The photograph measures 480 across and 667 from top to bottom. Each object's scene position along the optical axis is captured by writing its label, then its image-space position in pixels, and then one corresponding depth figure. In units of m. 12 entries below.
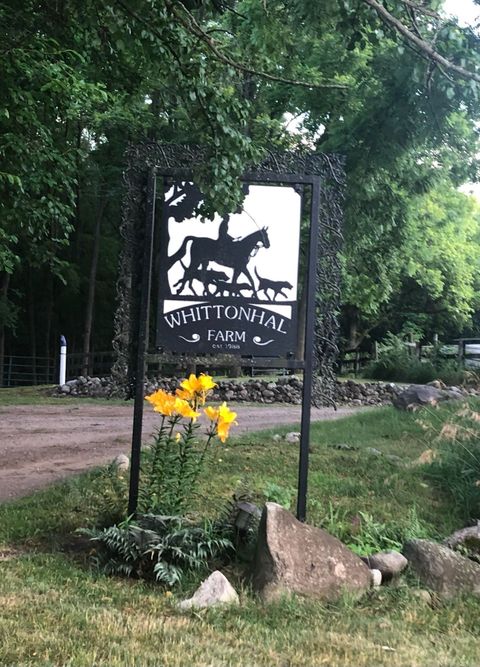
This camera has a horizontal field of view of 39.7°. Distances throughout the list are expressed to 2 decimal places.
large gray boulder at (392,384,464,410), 10.18
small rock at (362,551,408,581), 4.03
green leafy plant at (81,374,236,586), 3.86
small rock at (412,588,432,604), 3.77
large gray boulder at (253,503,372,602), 3.64
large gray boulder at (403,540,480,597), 3.93
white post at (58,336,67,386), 17.85
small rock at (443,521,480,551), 4.51
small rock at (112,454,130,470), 6.08
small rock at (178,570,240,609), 3.39
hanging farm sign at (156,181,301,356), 4.58
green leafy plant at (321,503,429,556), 4.52
